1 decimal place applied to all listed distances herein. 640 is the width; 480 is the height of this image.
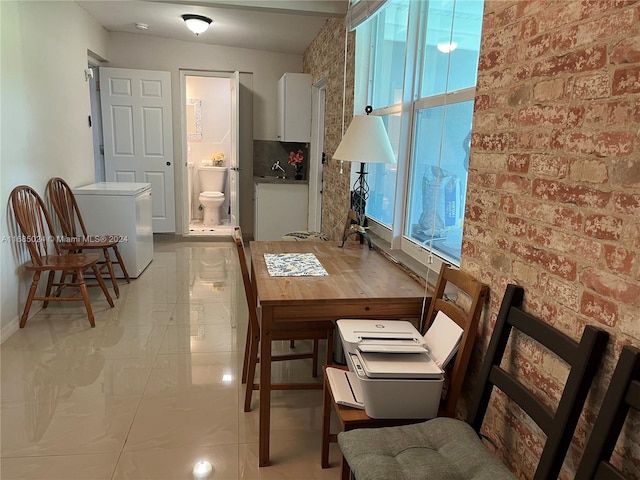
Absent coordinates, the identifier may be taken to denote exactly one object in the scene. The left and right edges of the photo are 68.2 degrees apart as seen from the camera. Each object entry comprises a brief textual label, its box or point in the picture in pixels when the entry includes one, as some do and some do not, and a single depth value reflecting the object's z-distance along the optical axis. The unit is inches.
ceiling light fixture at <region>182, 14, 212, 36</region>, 181.3
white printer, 64.6
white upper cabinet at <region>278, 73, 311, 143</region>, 220.5
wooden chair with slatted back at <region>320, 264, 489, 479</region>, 65.6
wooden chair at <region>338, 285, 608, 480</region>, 46.7
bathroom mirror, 285.9
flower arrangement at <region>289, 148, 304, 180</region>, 243.8
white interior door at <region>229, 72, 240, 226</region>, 228.2
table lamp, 97.9
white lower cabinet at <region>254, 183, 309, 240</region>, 227.5
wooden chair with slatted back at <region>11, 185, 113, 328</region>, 129.4
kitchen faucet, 251.0
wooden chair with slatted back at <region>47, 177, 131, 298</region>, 154.7
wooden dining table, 76.8
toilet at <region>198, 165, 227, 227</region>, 274.7
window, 86.5
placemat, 90.6
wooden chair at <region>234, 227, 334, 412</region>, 88.9
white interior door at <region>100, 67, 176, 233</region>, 224.7
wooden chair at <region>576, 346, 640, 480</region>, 40.6
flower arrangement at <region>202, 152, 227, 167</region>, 285.3
